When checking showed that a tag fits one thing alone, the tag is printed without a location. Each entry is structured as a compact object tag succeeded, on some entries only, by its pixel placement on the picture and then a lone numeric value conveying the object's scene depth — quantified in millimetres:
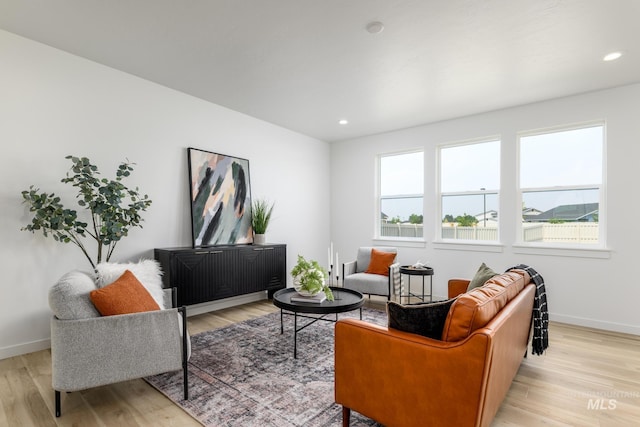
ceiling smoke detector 2498
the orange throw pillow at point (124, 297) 2008
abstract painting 4031
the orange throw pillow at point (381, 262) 4605
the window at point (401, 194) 5297
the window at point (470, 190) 4574
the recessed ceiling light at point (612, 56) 2916
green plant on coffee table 3002
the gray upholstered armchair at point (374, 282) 4203
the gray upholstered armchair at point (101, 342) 1865
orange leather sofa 1379
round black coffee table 2766
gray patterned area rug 1980
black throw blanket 2555
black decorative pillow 1604
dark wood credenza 3500
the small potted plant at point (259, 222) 4617
